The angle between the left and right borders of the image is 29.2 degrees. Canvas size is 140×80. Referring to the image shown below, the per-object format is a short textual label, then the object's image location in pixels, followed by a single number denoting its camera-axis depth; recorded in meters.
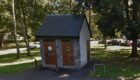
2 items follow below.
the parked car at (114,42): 57.86
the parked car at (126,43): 53.95
